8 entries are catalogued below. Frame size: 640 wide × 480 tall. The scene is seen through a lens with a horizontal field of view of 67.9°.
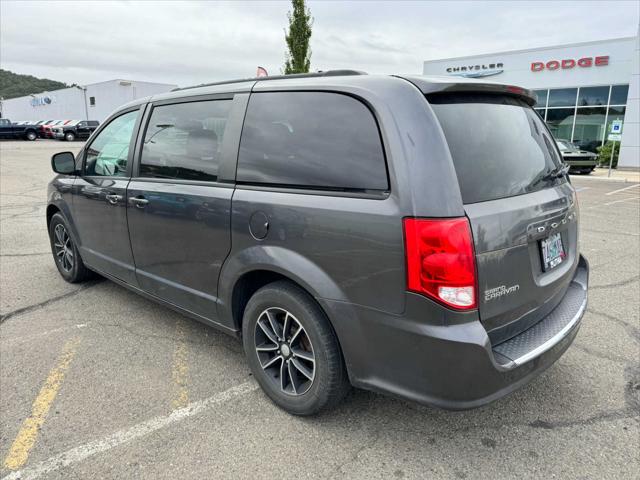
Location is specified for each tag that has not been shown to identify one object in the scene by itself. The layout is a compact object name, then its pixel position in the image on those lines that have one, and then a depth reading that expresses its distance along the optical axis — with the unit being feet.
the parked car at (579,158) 61.67
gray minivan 6.70
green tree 49.14
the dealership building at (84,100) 153.17
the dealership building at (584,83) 67.87
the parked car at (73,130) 127.34
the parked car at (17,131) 121.49
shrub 69.82
